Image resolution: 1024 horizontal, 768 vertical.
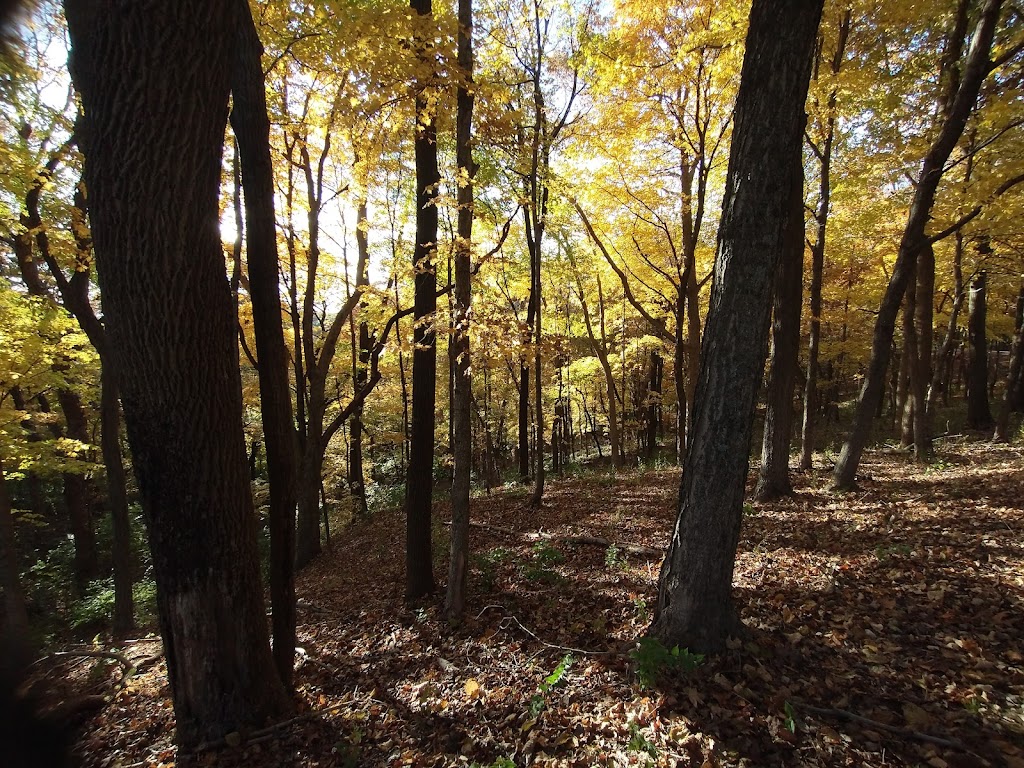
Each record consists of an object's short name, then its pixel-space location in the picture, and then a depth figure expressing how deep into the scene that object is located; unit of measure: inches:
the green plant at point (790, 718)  117.6
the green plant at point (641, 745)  120.6
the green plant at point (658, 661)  144.1
